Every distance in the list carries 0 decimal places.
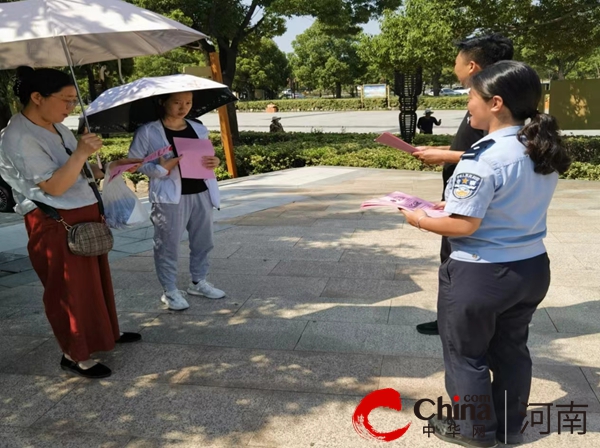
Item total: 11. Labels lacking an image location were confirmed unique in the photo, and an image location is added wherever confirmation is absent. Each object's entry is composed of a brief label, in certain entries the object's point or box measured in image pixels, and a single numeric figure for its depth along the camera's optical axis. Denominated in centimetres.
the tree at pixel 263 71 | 5125
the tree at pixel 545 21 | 1163
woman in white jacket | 388
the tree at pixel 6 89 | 507
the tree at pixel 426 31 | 1191
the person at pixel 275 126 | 1827
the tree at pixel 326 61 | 5253
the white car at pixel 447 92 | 5705
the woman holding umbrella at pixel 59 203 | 294
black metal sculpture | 1552
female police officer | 207
